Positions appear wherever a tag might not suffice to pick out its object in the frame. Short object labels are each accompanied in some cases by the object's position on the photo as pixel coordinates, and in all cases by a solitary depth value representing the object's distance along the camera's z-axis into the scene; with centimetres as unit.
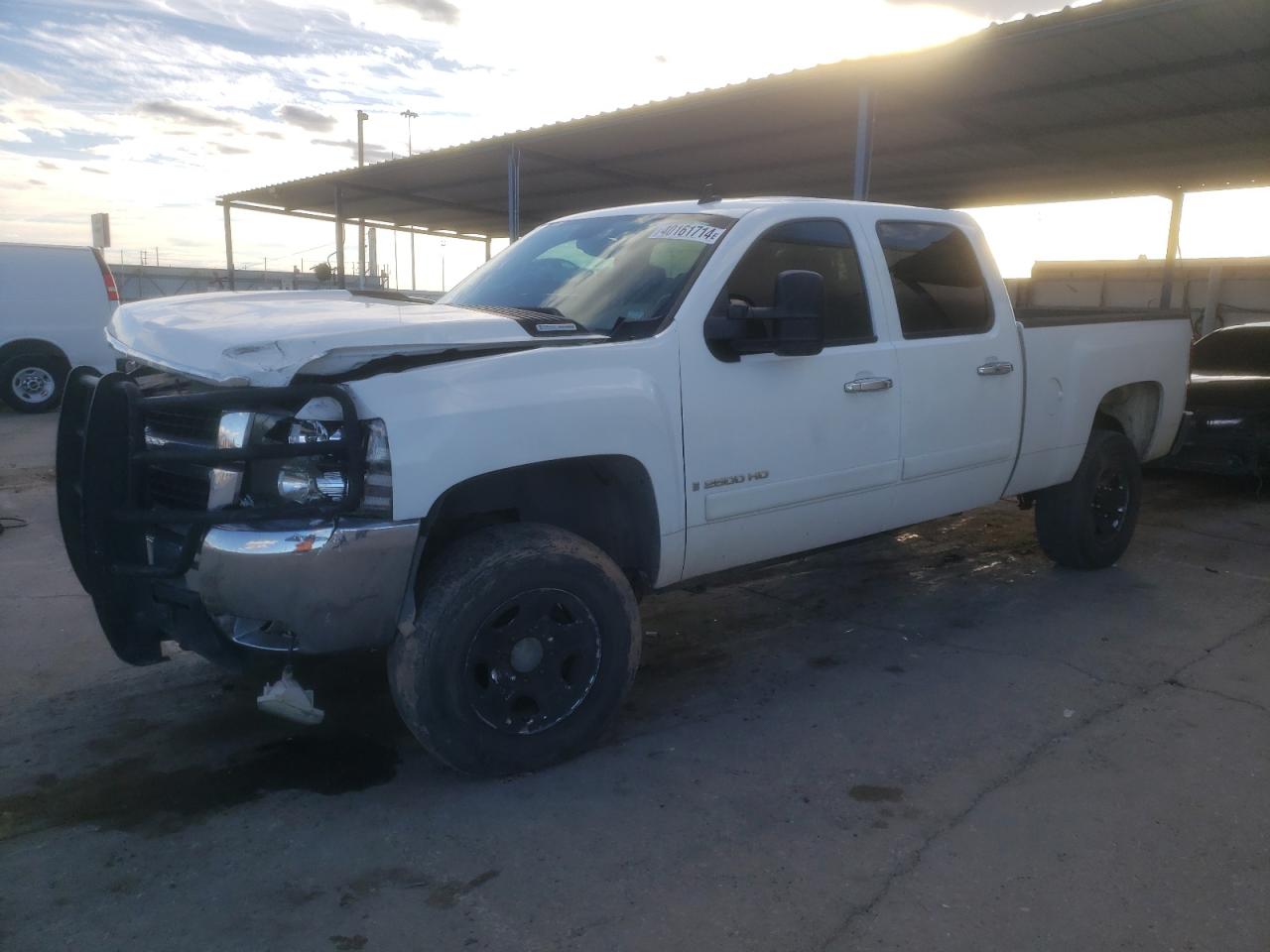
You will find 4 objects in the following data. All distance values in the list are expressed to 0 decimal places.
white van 1279
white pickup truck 297
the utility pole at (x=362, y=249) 2016
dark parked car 812
